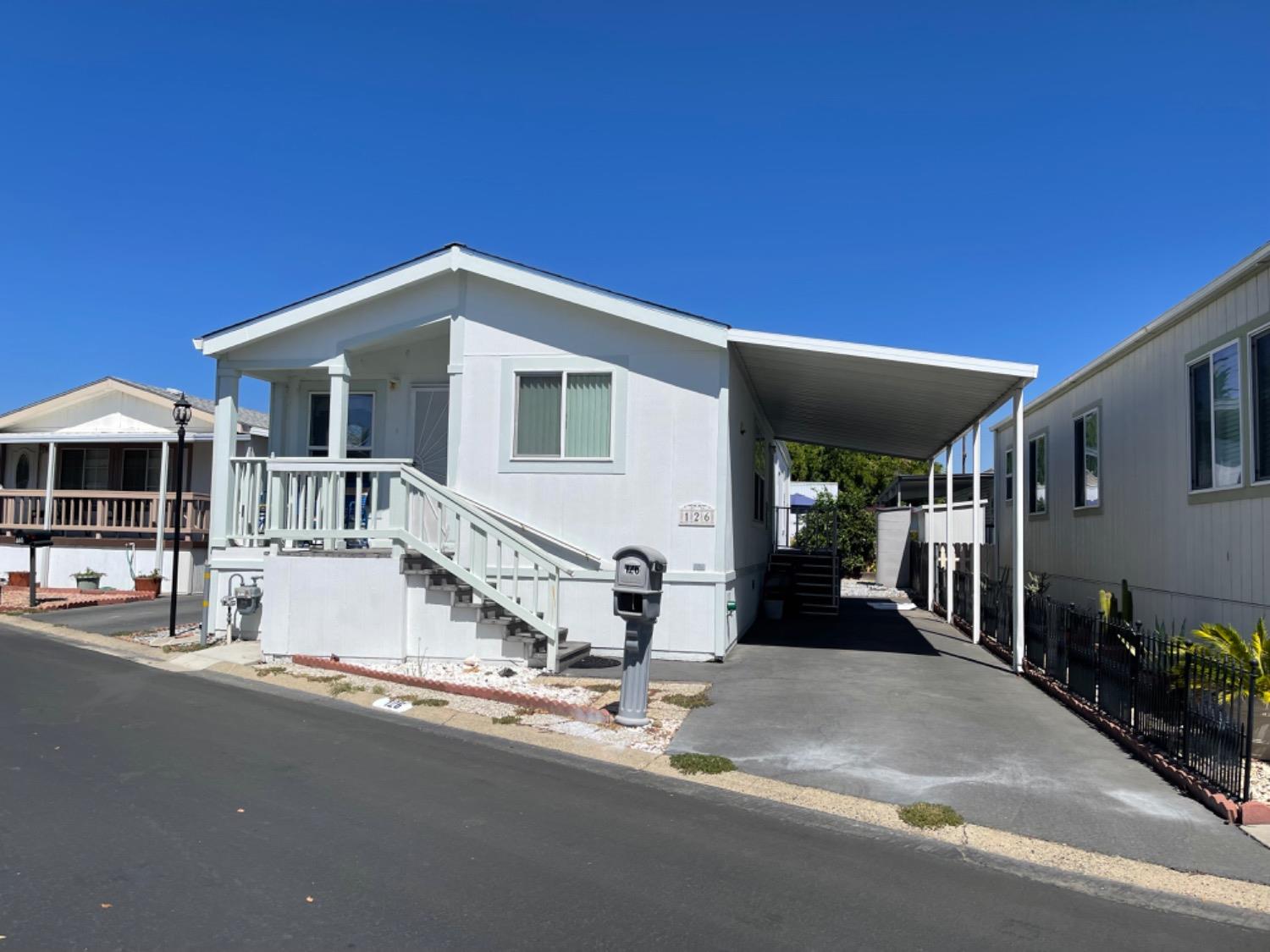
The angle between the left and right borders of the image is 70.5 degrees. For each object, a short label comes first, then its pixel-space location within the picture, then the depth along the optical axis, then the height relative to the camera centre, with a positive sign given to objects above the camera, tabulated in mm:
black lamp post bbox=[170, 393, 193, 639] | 13297 +1294
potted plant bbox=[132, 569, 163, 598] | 19578 -1306
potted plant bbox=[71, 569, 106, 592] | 20094 -1307
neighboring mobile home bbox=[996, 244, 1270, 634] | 8734 +1003
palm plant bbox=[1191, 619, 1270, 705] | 6809 -805
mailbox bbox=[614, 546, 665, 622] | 7875 -451
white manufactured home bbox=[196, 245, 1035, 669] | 10930 +821
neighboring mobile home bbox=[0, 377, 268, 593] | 20656 +1094
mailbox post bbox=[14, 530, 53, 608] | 16672 -393
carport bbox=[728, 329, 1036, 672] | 10711 +2108
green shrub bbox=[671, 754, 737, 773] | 6707 -1727
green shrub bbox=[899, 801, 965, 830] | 5586 -1738
